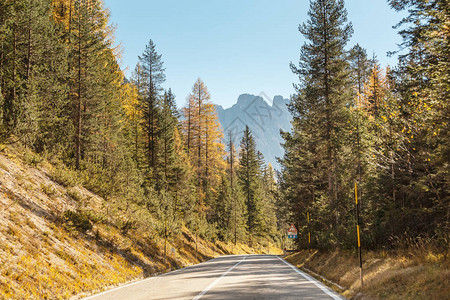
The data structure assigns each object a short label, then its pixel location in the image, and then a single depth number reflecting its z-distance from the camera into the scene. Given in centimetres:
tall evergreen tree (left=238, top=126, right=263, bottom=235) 6525
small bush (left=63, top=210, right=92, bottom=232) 1366
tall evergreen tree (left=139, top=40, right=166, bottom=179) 3719
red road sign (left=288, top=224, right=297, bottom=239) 2584
